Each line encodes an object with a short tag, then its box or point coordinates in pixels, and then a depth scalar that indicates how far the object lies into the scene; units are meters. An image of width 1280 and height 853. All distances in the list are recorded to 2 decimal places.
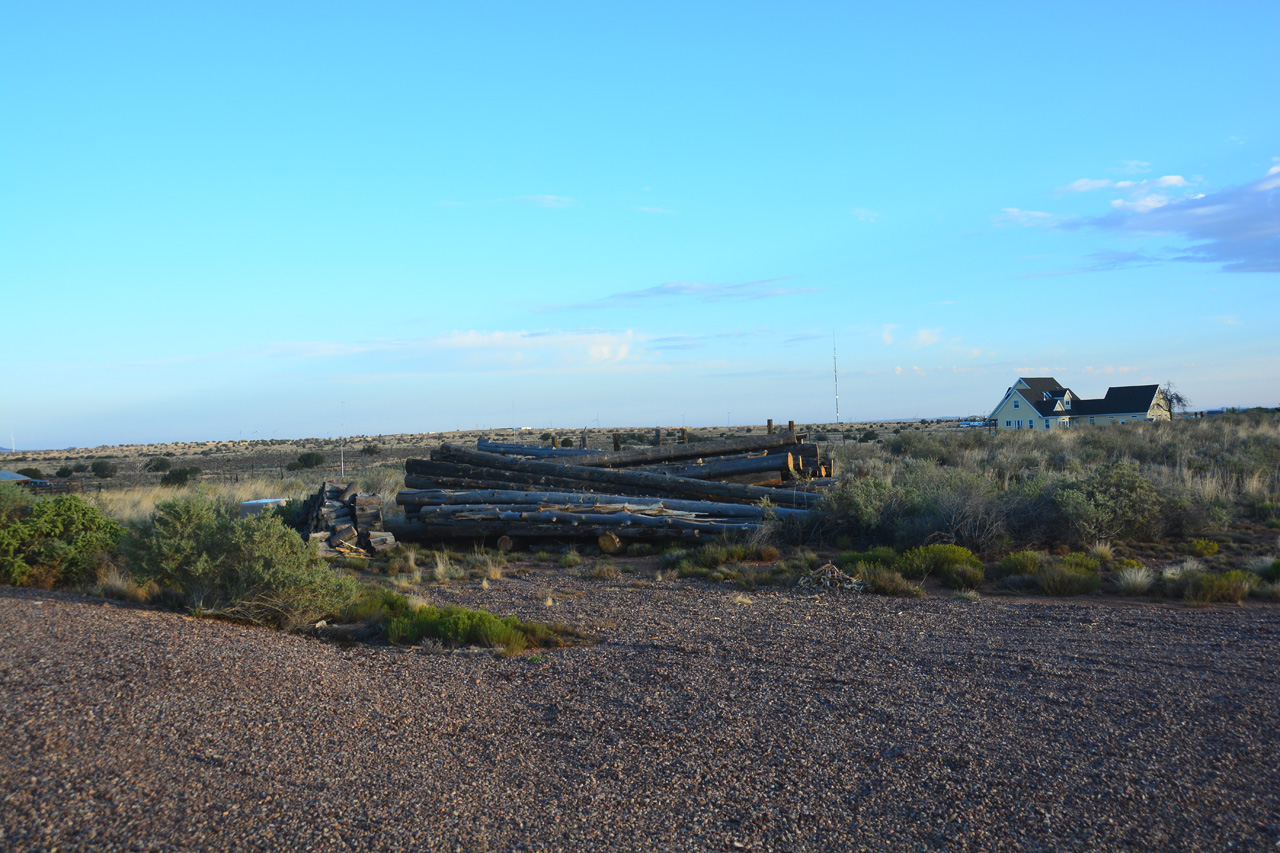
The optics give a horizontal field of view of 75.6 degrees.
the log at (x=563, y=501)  14.88
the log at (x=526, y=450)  20.89
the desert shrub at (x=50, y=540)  9.84
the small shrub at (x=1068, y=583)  10.40
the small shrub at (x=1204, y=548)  12.25
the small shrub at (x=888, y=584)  10.25
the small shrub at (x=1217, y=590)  9.44
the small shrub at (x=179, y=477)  31.01
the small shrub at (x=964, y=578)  10.84
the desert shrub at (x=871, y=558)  11.96
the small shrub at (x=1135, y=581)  10.13
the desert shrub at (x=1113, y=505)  13.01
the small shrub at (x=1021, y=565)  11.23
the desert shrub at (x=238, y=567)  8.23
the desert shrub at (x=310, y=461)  40.74
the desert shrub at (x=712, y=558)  12.88
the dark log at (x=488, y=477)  16.77
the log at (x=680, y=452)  18.97
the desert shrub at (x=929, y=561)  11.47
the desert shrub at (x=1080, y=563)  11.08
